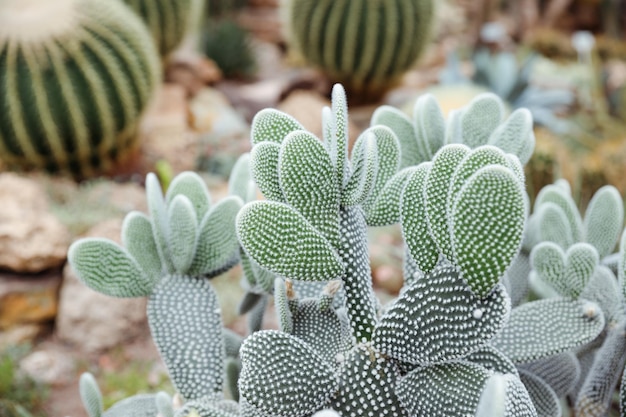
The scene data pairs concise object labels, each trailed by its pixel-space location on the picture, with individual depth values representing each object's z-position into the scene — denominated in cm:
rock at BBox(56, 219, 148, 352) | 215
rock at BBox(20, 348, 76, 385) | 207
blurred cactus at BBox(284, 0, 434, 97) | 370
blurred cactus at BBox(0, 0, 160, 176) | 258
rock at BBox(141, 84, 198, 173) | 306
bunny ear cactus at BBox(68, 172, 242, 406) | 81
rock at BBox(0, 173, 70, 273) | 211
